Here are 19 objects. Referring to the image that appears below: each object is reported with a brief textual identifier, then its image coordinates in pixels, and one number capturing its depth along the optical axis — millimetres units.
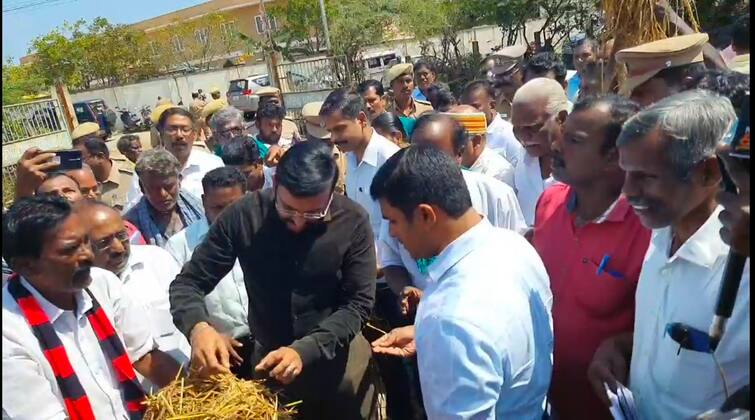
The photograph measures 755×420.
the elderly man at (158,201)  3961
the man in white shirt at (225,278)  3336
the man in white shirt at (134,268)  2904
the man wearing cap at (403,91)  7129
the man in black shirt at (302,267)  2682
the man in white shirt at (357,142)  4246
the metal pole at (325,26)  26938
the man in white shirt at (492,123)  4848
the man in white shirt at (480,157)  3814
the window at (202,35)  43844
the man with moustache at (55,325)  2061
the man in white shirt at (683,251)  1753
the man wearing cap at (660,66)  3357
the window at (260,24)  48056
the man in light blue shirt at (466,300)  1753
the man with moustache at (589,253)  2373
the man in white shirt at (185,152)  5047
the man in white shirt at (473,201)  3225
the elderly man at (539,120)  3238
